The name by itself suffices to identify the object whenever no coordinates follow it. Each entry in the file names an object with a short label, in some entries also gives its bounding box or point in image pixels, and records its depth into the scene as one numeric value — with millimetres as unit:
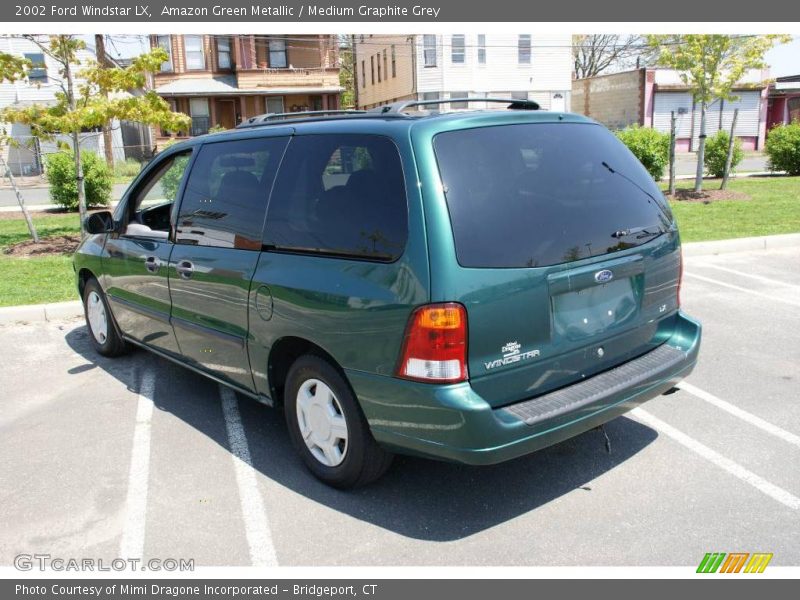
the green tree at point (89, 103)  10414
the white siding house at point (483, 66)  37250
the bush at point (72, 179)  16203
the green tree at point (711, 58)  15328
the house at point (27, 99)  33188
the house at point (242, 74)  37188
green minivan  3111
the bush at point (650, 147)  16422
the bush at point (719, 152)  18984
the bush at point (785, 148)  20206
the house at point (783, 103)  41125
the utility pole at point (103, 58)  26156
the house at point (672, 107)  39250
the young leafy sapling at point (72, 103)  10586
